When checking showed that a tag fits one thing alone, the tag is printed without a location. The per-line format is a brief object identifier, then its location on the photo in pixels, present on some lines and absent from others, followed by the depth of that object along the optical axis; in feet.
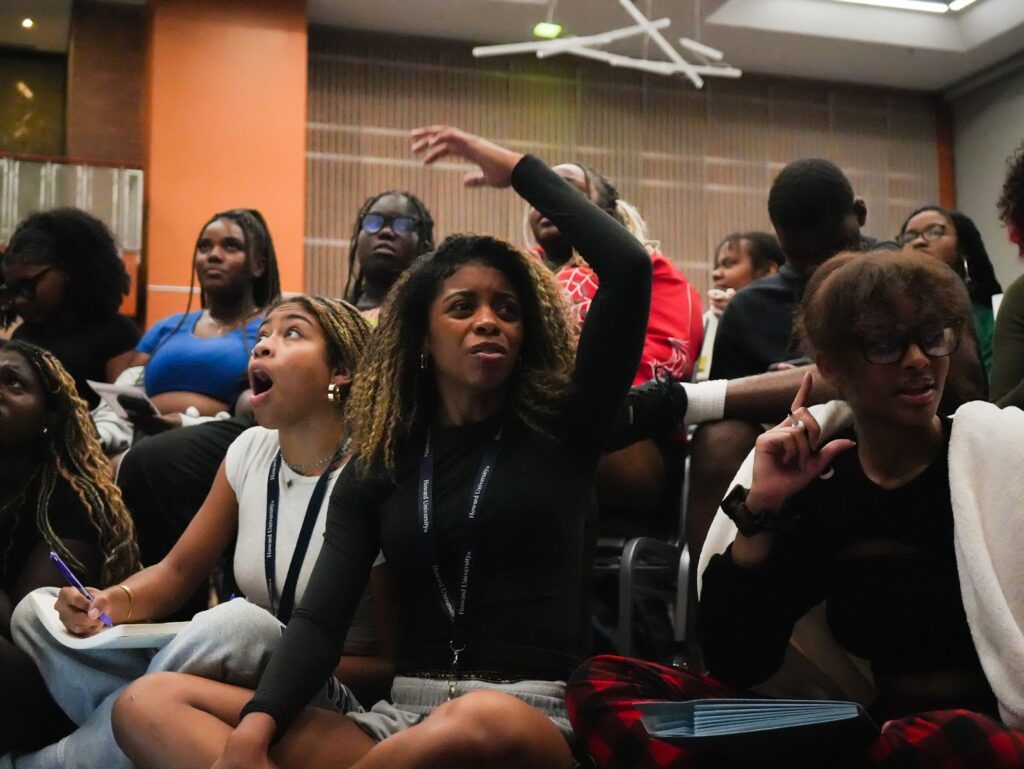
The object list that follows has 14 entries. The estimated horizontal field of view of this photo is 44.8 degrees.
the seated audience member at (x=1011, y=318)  7.77
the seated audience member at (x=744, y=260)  16.37
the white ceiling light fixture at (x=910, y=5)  25.28
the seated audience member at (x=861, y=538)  5.75
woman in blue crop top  11.34
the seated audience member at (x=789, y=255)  9.21
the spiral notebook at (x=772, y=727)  4.94
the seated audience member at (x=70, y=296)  12.80
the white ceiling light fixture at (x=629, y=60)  19.75
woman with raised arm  5.98
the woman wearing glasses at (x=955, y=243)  12.98
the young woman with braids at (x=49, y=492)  8.12
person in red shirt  9.30
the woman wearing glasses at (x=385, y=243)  12.07
